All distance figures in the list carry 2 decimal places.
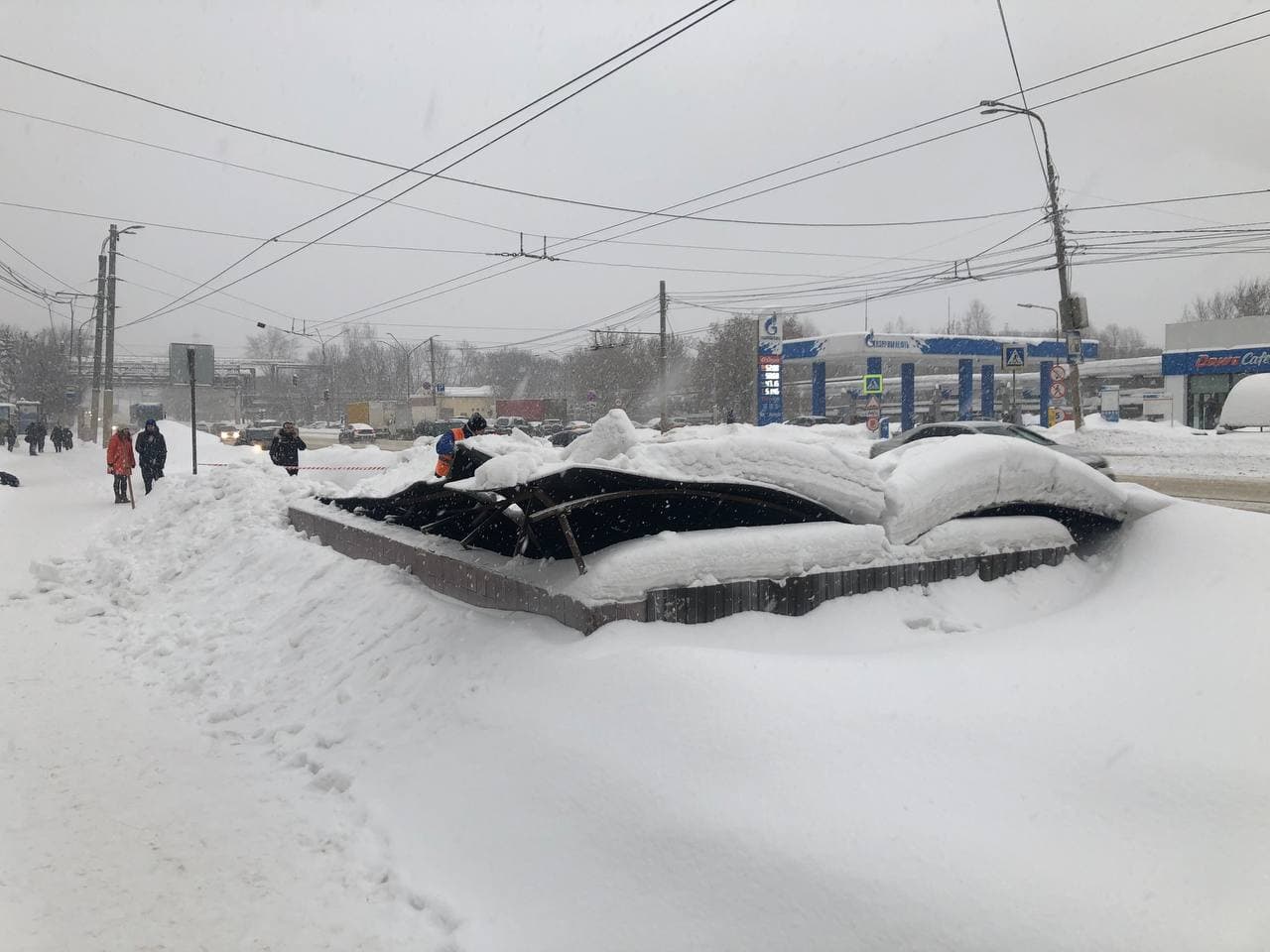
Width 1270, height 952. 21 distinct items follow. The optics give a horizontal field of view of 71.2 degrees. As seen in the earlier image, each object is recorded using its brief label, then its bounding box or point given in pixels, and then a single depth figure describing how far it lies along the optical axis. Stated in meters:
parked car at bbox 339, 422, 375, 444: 58.97
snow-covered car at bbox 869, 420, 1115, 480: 16.91
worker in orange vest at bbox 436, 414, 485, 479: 13.09
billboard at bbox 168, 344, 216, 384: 19.52
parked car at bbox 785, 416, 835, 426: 38.00
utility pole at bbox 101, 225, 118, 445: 31.25
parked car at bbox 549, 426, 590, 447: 33.84
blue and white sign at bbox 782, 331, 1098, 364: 34.75
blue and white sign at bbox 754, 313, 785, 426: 31.36
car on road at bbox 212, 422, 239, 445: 43.91
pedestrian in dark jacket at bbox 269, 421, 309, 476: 15.62
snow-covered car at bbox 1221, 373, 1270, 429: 29.06
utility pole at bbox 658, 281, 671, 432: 35.16
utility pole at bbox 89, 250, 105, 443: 32.69
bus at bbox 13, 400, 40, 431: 58.35
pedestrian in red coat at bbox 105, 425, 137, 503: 16.84
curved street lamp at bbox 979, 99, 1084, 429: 22.92
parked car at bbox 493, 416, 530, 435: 53.45
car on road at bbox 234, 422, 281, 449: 45.31
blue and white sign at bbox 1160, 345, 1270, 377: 33.50
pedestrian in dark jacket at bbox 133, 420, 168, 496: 18.03
